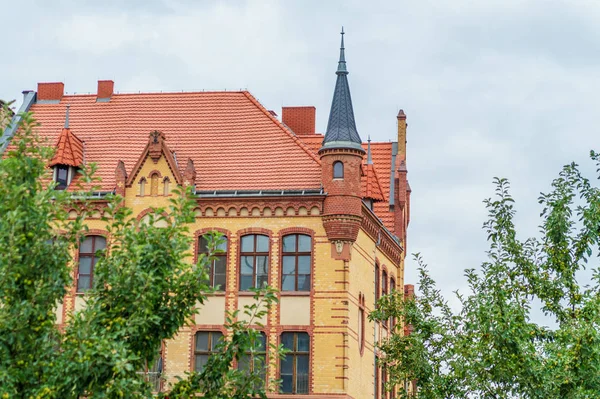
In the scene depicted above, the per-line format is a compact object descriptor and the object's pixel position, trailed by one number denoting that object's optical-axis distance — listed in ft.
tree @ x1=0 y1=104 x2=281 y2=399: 66.23
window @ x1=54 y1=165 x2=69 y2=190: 152.15
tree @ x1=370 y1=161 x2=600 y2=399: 87.04
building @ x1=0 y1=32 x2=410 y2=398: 142.10
